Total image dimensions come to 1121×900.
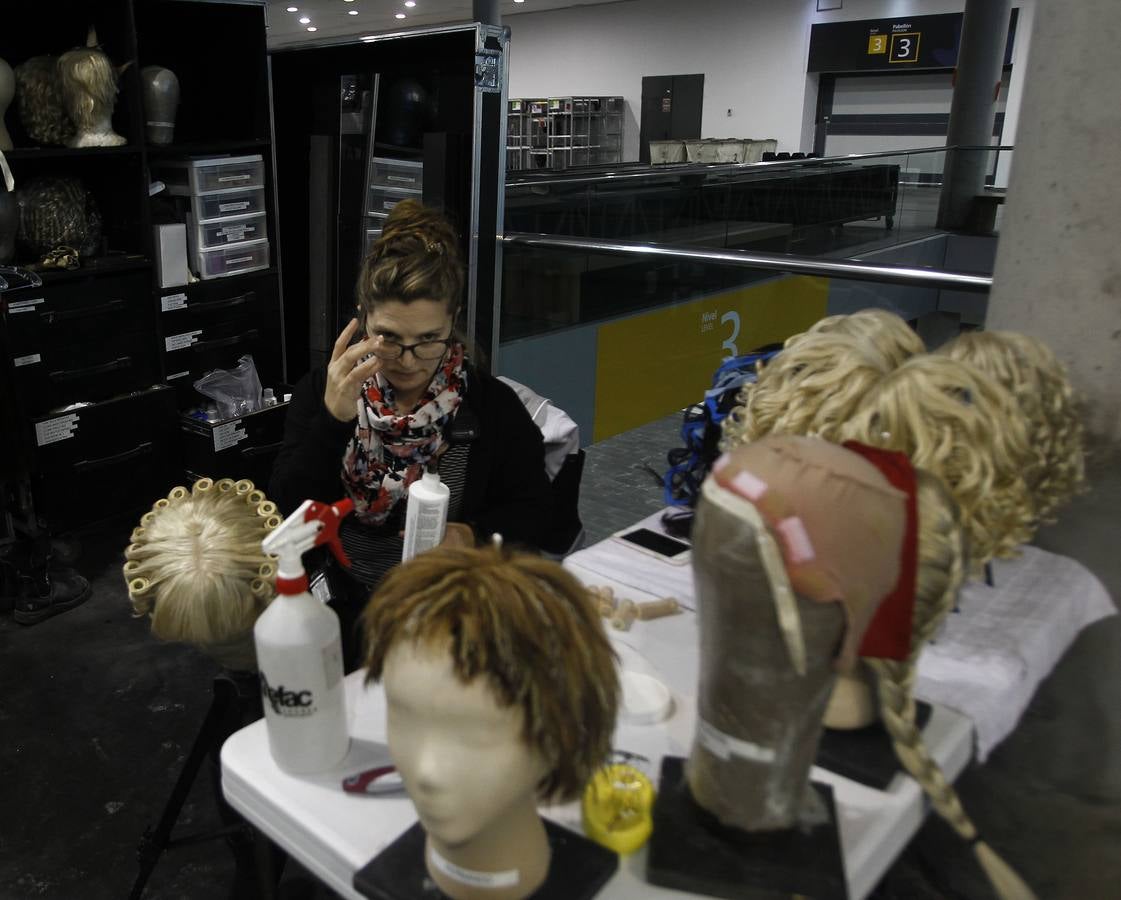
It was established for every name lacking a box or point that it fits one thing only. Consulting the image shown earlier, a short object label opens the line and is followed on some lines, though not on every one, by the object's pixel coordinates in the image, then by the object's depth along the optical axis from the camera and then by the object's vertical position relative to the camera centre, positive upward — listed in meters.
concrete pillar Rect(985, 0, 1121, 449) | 1.25 +0.01
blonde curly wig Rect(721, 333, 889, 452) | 0.94 -0.21
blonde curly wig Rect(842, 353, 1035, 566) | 0.88 -0.23
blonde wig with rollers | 0.98 -0.44
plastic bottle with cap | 1.09 -0.40
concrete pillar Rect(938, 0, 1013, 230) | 7.55 +0.89
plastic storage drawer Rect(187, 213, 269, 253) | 3.20 -0.21
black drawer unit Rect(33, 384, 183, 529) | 2.90 -0.96
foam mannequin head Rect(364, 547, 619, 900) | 0.62 -0.35
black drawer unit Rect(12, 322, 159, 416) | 2.80 -0.64
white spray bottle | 0.82 -0.44
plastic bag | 3.34 -0.79
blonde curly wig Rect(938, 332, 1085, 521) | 1.06 -0.22
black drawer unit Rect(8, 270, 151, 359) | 2.73 -0.45
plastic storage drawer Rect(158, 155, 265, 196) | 3.13 +0.00
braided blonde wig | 0.68 -0.33
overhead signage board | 10.75 +1.86
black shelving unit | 2.85 -0.45
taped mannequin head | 0.60 -0.26
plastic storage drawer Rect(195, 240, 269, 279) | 3.23 -0.31
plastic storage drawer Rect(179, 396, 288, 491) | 3.22 -0.98
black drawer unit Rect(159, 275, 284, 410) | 3.20 -0.57
